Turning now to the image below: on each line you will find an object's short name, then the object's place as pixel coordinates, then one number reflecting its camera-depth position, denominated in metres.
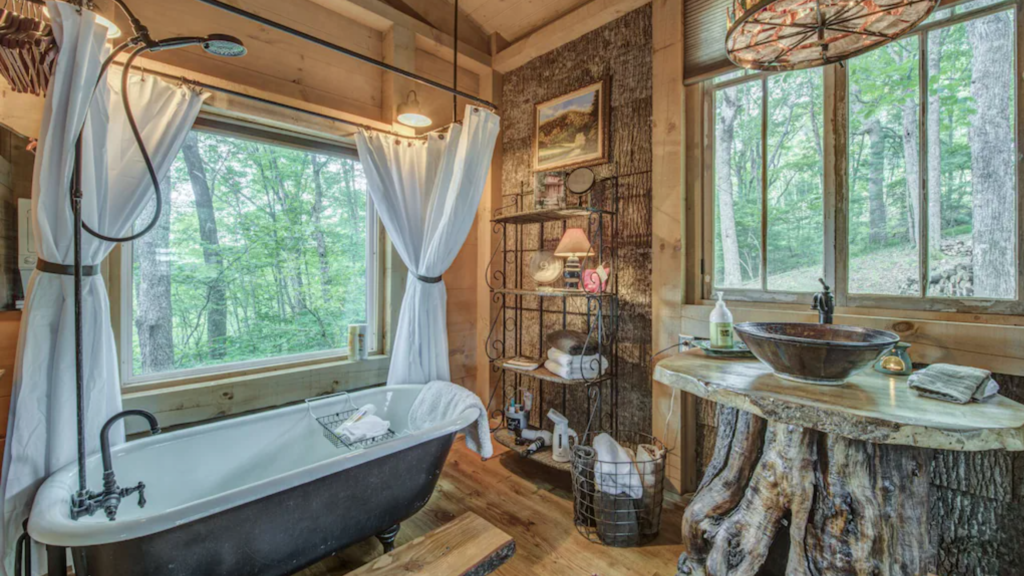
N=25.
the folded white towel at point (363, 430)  1.88
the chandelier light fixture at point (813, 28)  1.20
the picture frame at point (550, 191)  2.56
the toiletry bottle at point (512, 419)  2.51
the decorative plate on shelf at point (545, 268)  2.45
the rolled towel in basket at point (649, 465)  1.81
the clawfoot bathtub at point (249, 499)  1.10
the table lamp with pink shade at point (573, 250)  2.25
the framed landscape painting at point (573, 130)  2.38
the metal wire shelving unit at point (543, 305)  2.34
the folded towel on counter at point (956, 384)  1.02
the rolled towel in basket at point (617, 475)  1.79
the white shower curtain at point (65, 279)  1.26
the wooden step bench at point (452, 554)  1.35
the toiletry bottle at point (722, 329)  1.57
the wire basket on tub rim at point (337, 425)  1.88
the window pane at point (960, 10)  1.45
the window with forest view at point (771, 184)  1.80
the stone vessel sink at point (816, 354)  1.07
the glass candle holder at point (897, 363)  1.29
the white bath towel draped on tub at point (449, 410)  1.92
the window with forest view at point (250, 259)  1.99
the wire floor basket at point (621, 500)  1.78
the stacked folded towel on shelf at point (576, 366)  2.19
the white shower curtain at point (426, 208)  2.27
